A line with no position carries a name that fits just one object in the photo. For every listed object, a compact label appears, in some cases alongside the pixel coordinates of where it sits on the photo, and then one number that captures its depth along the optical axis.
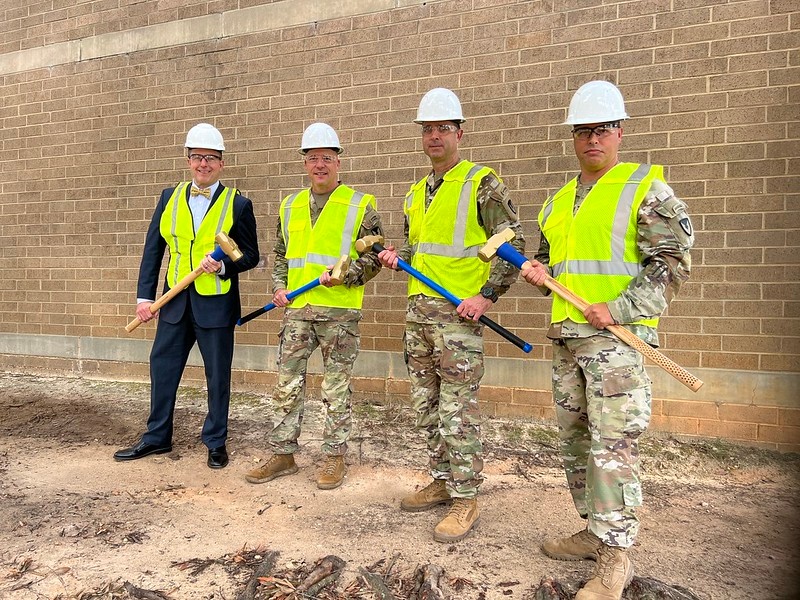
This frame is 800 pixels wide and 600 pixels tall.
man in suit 3.78
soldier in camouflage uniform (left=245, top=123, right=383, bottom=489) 3.43
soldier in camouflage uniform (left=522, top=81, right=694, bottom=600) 2.18
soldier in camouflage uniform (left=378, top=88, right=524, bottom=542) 2.88
